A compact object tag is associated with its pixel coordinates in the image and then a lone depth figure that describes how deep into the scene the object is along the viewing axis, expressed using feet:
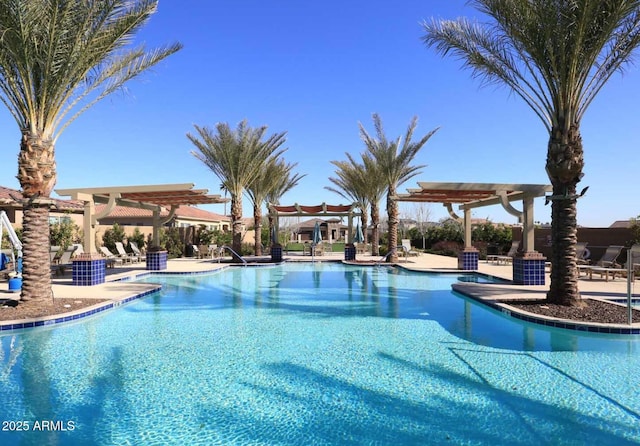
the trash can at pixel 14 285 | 35.68
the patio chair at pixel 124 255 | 68.49
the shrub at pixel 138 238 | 82.45
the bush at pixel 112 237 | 76.61
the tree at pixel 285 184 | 95.45
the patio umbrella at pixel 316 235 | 87.28
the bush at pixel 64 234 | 66.90
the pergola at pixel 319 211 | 80.28
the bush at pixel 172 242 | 85.76
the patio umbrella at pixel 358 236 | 82.48
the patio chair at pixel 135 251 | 73.51
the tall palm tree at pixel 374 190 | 83.56
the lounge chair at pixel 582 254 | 55.01
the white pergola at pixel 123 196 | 45.60
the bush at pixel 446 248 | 95.57
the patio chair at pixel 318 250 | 93.15
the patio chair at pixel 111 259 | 60.90
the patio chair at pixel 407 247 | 78.35
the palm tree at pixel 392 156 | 69.72
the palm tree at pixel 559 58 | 25.55
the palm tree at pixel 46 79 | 26.76
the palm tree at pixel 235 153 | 71.67
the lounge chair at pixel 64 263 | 48.78
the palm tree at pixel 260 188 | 84.94
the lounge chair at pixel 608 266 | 44.70
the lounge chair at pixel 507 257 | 68.13
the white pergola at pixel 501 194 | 43.21
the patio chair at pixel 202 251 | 85.56
